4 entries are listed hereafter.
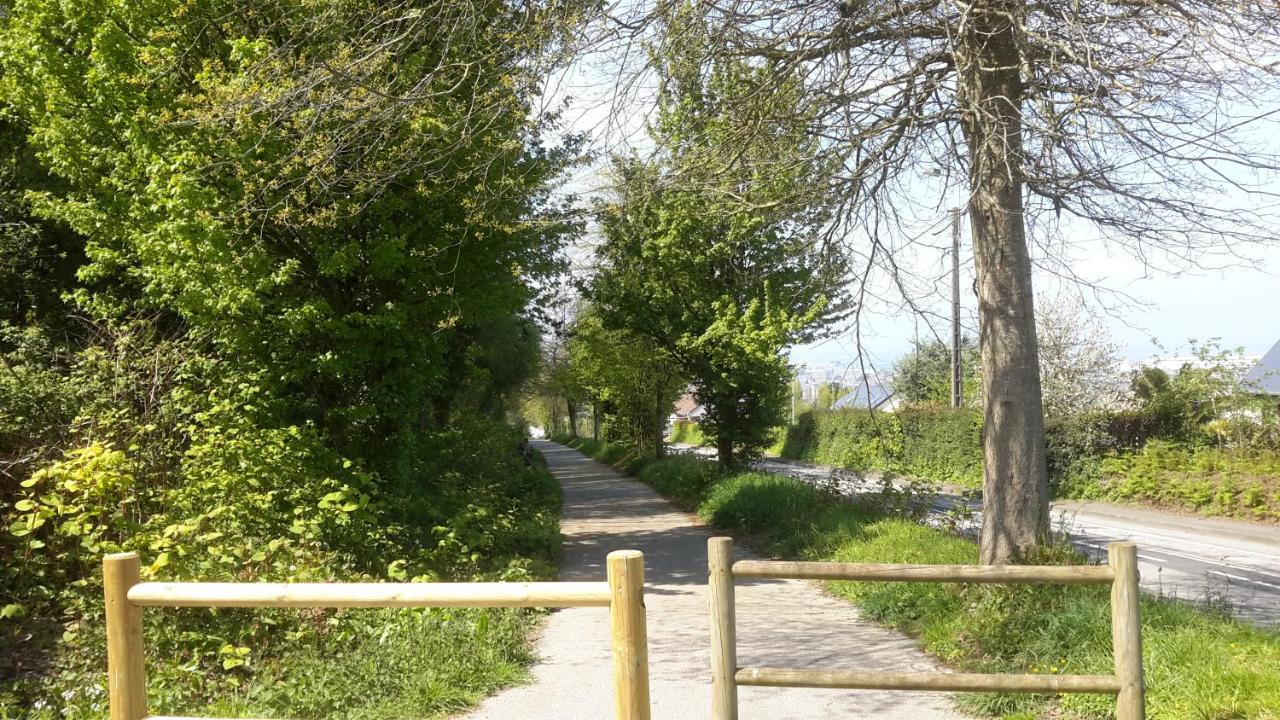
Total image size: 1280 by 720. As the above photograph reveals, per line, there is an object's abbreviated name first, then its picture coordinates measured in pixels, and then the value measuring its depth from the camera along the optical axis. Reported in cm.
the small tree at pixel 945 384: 3180
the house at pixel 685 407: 8621
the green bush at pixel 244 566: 647
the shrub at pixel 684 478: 2064
